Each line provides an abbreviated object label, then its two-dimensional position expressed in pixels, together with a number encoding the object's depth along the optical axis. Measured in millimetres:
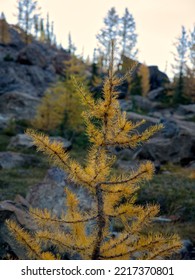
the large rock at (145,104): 47281
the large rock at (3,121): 30267
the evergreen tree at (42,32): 92375
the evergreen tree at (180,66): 46281
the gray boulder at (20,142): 23609
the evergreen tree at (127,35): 55788
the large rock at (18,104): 35406
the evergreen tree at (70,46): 89188
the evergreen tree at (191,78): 46059
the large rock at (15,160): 19036
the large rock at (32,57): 52594
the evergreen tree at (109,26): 56806
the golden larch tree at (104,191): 3908
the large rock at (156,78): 61772
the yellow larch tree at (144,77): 55538
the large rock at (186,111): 40103
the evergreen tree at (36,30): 85562
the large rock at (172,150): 21656
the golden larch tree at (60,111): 28422
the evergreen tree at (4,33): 61750
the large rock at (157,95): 53531
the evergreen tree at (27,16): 63112
